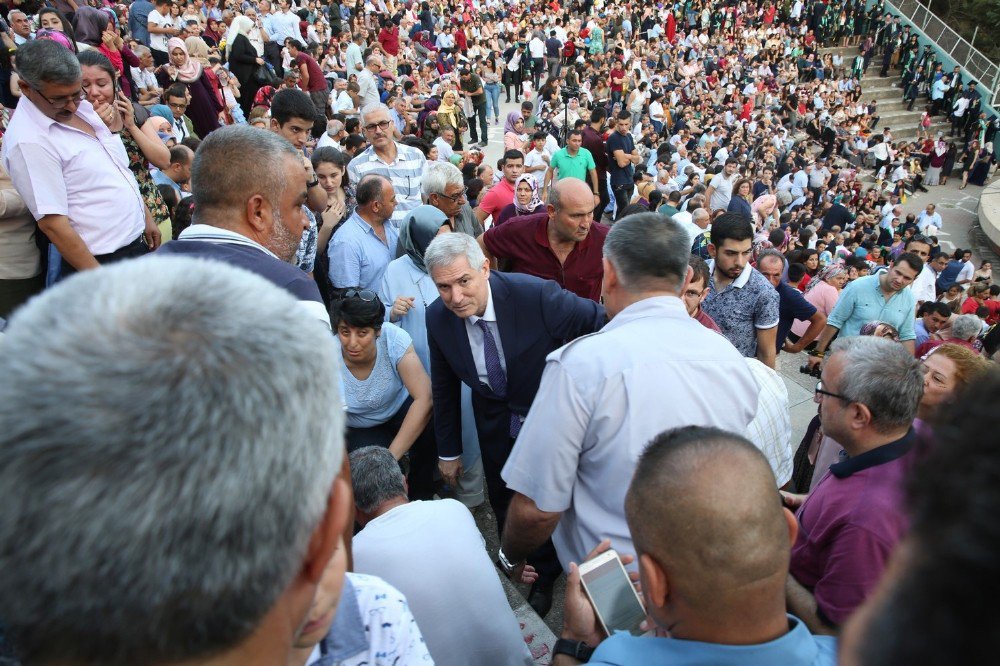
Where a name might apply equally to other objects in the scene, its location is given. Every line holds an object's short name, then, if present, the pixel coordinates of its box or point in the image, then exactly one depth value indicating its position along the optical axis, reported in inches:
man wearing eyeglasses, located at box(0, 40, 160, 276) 108.7
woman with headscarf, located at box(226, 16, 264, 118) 395.2
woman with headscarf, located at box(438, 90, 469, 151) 446.3
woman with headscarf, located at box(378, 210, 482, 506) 166.2
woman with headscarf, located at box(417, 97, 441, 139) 438.4
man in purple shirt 79.3
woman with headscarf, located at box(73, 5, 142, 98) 331.3
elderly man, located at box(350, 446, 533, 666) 80.3
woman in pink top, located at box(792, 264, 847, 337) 255.8
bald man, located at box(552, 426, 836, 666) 52.0
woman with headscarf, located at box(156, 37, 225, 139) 319.3
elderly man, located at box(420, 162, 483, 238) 198.7
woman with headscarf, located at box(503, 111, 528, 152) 475.8
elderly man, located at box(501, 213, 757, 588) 84.1
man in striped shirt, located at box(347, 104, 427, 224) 227.8
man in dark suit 128.1
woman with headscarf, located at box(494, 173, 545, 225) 245.1
